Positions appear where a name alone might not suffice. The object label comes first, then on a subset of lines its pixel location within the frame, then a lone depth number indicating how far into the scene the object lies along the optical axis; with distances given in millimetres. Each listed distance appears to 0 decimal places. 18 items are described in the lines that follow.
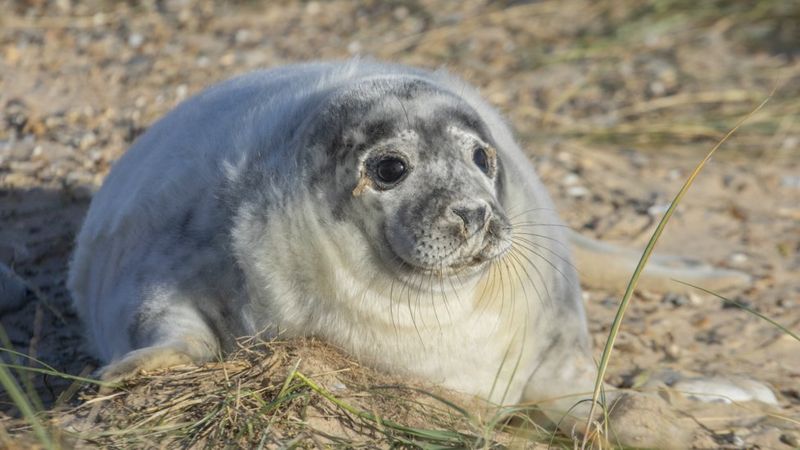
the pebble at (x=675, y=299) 9031
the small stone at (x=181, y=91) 12508
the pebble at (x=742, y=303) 8922
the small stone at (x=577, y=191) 11039
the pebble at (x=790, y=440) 6469
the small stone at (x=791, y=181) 11739
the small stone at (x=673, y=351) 8039
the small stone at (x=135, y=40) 14383
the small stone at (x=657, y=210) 10711
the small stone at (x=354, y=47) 14555
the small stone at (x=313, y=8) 16297
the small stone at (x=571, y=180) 11250
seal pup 5746
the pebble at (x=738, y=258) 9867
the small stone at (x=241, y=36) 14953
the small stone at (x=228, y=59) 13898
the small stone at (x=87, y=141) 10664
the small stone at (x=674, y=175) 11773
